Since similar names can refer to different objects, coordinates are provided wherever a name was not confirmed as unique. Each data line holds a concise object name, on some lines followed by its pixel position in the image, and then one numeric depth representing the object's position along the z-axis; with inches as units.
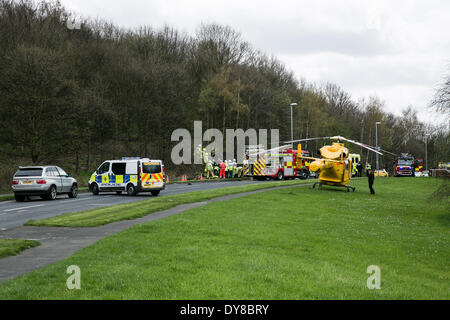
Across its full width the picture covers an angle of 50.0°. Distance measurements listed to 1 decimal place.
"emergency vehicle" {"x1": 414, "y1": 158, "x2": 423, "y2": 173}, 2844.5
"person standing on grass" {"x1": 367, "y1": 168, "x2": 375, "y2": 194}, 1163.3
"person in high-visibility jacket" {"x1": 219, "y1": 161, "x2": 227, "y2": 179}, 1742.4
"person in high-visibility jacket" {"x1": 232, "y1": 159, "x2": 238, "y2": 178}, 1800.0
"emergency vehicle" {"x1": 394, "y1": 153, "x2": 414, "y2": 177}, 2268.7
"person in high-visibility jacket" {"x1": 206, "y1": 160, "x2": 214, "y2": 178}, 1780.3
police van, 1051.9
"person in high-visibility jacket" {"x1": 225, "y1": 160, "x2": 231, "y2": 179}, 1785.1
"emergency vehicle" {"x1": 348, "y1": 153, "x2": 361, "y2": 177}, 2114.4
